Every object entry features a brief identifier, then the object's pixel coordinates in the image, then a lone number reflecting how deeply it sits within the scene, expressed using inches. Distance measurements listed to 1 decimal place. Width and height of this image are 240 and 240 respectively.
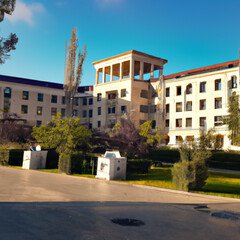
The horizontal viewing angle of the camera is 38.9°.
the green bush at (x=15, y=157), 1236.9
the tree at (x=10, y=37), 491.8
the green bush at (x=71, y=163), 958.4
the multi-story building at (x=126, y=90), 2379.4
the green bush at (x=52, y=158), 1191.6
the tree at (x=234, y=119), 1168.2
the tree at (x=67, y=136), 1031.0
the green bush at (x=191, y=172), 654.5
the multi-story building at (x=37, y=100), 2674.7
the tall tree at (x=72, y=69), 1941.4
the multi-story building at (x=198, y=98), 1989.4
